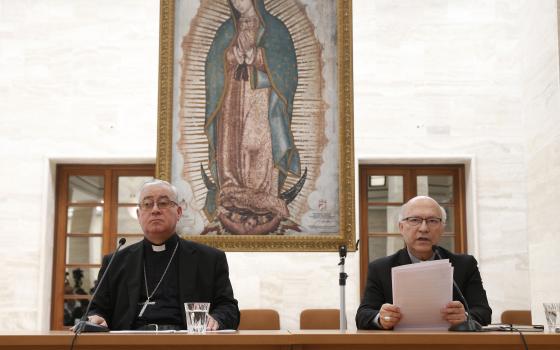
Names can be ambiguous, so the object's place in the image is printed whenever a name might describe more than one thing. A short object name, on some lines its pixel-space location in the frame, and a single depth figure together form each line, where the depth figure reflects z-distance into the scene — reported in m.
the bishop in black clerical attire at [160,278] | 4.50
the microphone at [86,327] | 3.35
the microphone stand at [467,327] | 3.42
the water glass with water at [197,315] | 3.38
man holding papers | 4.32
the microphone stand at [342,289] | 3.90
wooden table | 3.05
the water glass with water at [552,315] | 3.47
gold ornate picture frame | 7.19
